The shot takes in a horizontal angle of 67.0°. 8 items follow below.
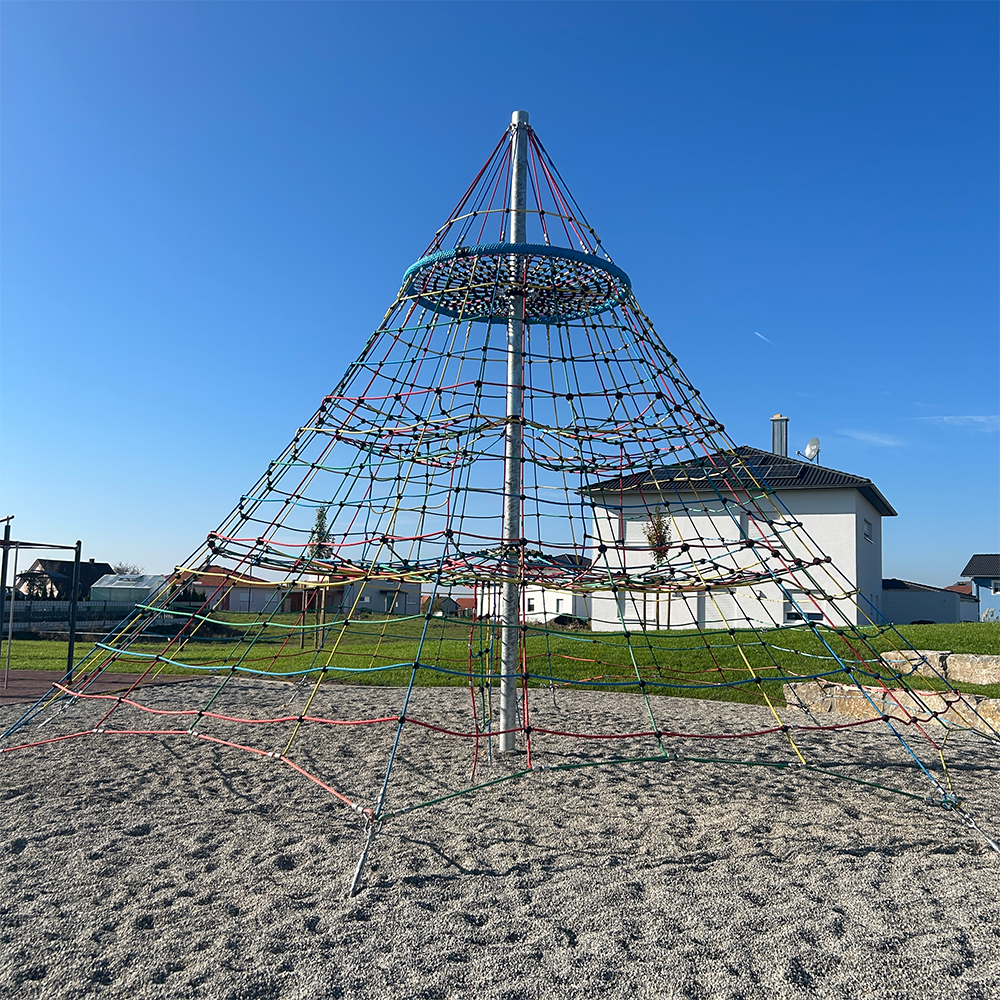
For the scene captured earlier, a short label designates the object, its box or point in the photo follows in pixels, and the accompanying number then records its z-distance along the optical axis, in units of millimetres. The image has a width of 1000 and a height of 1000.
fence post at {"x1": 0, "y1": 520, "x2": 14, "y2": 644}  10906
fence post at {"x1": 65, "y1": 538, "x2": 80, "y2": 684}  10605
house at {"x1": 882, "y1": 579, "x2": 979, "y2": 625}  26891
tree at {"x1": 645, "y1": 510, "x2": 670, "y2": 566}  15492
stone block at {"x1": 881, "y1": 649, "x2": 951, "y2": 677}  10547
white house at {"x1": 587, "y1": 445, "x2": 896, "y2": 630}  18875
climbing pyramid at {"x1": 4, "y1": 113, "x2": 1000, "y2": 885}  6035
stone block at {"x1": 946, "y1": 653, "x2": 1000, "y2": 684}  9938
